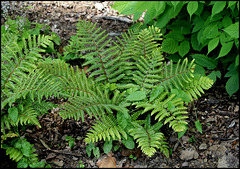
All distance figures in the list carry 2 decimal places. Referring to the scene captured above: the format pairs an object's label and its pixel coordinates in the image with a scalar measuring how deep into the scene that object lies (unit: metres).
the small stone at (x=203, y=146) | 2.78
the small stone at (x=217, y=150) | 2.70
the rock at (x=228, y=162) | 2.59
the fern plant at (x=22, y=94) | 2.42
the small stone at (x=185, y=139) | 2.85
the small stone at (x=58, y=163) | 2.70
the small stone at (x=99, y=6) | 4.43
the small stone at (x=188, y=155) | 2.70
